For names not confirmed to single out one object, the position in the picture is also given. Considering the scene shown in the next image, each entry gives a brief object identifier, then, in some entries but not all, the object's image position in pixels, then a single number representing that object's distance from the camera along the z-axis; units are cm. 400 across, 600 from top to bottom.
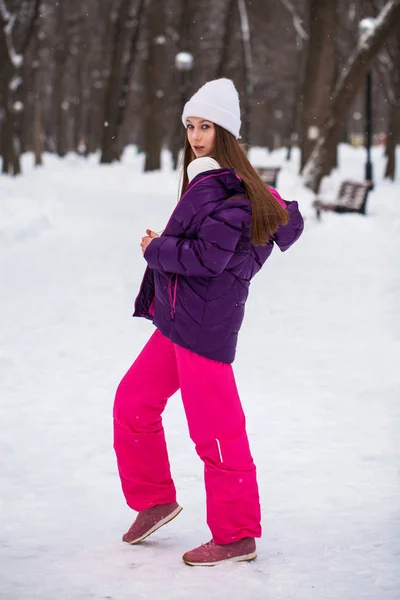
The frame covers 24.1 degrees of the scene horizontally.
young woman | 324
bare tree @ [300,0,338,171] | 2141
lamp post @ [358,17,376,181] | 2151
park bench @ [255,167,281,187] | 2372
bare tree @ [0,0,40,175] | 2556
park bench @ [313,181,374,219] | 1778
